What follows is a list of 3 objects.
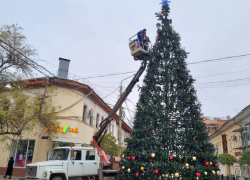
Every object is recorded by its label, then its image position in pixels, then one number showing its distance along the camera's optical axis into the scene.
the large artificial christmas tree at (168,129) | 6.72
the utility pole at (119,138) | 19.11
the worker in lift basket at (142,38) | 11.48
